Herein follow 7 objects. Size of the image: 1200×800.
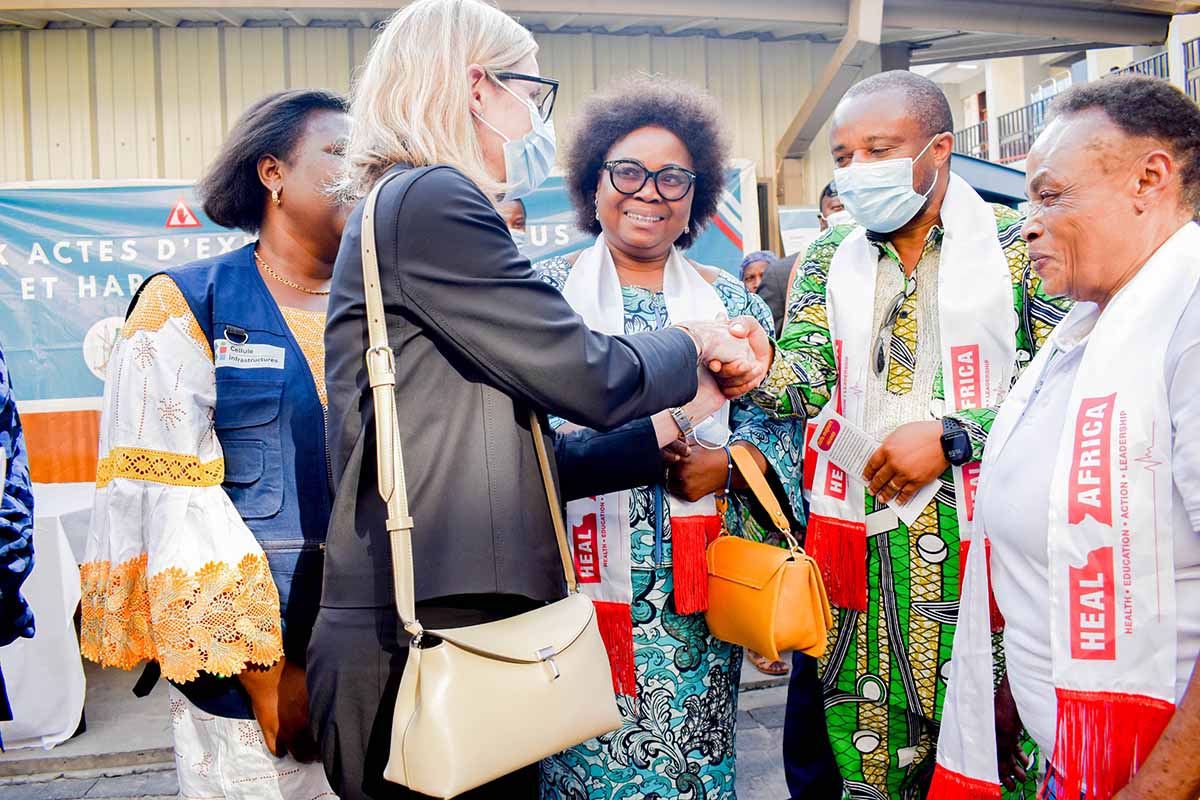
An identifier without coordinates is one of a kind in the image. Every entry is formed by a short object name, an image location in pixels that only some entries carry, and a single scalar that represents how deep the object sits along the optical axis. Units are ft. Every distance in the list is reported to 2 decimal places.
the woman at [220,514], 6.07
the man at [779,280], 17.66
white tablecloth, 13.57
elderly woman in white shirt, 4.62
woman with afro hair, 7.44
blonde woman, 4.89
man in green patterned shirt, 7.09
